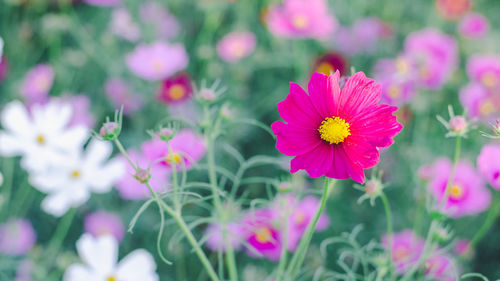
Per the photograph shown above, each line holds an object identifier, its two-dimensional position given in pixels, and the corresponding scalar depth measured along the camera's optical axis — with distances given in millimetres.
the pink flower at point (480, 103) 1197
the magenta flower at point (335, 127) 905
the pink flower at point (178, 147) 1134
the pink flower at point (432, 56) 1223
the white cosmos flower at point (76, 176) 1075
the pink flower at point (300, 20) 1249
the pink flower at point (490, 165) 998
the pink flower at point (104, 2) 1328
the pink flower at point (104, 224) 1185
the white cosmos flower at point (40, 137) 1072
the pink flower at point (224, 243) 1136
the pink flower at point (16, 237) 1154
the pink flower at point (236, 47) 1295
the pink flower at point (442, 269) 1046
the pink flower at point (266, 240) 1109
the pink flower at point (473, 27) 1308
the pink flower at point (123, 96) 1265
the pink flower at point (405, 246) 1106
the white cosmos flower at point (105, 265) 1007
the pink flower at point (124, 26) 1320
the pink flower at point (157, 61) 1263
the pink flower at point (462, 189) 1122
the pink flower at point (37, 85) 1266
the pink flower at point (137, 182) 1155
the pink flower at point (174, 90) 1221
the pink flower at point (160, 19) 1349
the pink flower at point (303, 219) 1124
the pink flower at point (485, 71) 1222
